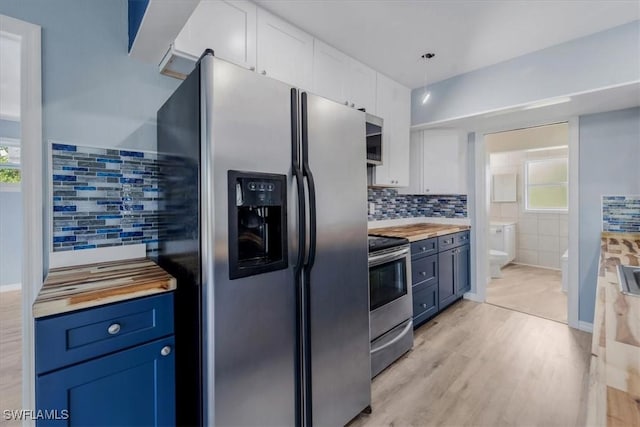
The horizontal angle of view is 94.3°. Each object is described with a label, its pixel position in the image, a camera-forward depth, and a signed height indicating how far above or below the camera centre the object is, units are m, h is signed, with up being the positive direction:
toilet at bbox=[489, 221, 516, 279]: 4.66 -0.59
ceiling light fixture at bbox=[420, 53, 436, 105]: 2.61 +1.37
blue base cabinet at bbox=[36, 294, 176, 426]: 1.00 -0.60
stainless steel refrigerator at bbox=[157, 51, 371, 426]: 1.13 -0.16
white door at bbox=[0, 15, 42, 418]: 1.43 +0.19
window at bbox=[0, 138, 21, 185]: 4.26 +0.77
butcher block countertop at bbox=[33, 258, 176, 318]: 1.02 -0.29
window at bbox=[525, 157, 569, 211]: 5.11 +0.44
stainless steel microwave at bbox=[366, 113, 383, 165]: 2.62 +0.64
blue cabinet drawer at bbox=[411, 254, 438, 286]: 2.71 -0.58
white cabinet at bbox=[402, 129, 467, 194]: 3.51 +0.58
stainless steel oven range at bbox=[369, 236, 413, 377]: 2.06 -0.67
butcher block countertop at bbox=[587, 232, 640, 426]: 0.50 -0.33
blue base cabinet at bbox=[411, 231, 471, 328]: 2.75 -0.65
